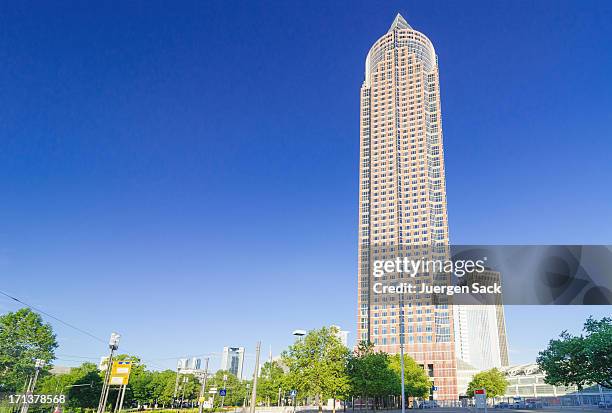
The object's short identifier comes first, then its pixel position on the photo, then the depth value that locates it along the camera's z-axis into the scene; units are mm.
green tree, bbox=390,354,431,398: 93875
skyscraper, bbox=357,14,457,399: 133625
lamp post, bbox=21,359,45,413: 44250
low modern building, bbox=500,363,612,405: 128125
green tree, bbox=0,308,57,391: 59875
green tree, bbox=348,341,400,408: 63188
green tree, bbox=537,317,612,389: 40156
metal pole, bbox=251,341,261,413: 33078
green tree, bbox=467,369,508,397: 118000
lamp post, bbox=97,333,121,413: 44656
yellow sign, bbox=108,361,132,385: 50188
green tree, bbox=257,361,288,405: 109450
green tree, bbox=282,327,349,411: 50750
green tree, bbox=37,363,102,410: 73438
